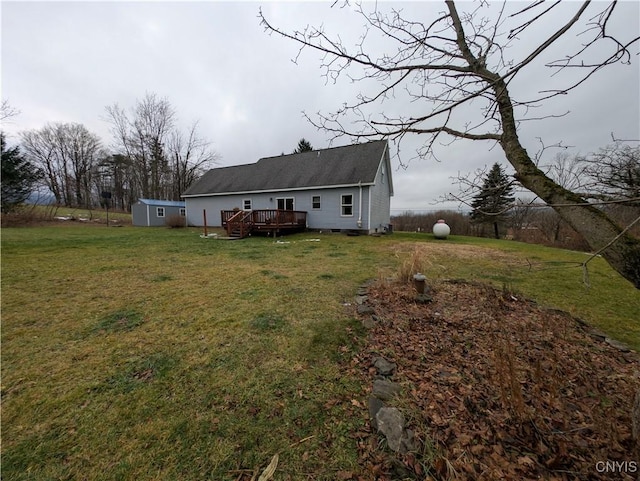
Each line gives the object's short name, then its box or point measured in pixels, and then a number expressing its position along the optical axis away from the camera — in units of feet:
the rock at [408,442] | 5.05
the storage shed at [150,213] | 67.21
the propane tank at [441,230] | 44.93
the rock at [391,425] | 5.23
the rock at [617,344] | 8.94
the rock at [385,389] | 6.52
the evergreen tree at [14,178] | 56.80
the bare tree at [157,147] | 85.87
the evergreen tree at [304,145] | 93.47
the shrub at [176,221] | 60.67
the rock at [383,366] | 7.51
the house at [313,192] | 44.24
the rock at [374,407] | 5.81
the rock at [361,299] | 12.89
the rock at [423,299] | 12.63
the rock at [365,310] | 11.54
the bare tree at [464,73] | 5.16
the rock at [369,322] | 10.31
